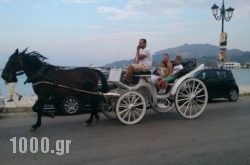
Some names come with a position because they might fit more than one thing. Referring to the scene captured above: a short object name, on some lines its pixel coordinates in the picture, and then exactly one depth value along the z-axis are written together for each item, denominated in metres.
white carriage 11.53
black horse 11.23
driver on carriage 11.76
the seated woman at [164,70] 12.48
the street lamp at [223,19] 27.17
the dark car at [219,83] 18.88
